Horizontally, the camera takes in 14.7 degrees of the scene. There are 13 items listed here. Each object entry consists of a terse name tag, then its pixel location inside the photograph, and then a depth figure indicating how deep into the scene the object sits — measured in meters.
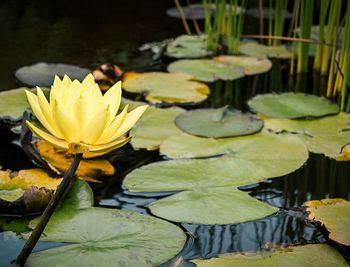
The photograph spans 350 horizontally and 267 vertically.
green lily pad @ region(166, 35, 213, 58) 3.10
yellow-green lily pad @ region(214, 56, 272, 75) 3.00
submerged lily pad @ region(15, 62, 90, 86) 2.81
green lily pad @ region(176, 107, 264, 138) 2.59
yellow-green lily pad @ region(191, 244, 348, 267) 2.22
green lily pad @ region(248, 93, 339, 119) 2.69
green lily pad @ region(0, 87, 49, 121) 2.62
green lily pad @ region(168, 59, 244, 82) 2.92
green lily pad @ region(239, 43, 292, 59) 3.15
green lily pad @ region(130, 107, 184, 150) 2.56
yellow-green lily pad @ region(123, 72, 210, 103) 2.77
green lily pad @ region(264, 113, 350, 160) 2.55
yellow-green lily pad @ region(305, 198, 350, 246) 2.26
